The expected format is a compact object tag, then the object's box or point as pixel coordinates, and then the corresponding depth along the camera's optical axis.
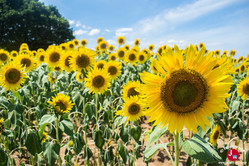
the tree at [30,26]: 32.09
